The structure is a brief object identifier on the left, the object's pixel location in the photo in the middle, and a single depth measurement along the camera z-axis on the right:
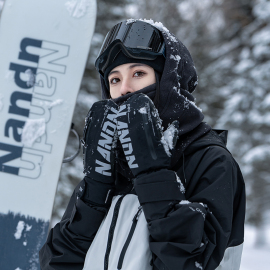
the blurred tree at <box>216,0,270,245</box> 8.89
